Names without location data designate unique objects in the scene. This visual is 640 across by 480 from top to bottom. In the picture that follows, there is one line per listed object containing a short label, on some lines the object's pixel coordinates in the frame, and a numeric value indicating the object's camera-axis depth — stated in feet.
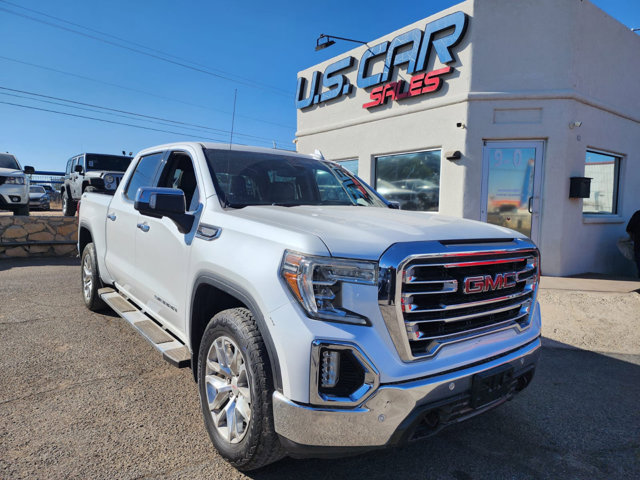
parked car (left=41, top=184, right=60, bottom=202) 97.91
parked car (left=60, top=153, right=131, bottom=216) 40.64
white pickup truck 6.09
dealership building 26.30
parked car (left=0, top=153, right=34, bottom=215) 35.58
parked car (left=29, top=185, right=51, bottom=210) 68.85
